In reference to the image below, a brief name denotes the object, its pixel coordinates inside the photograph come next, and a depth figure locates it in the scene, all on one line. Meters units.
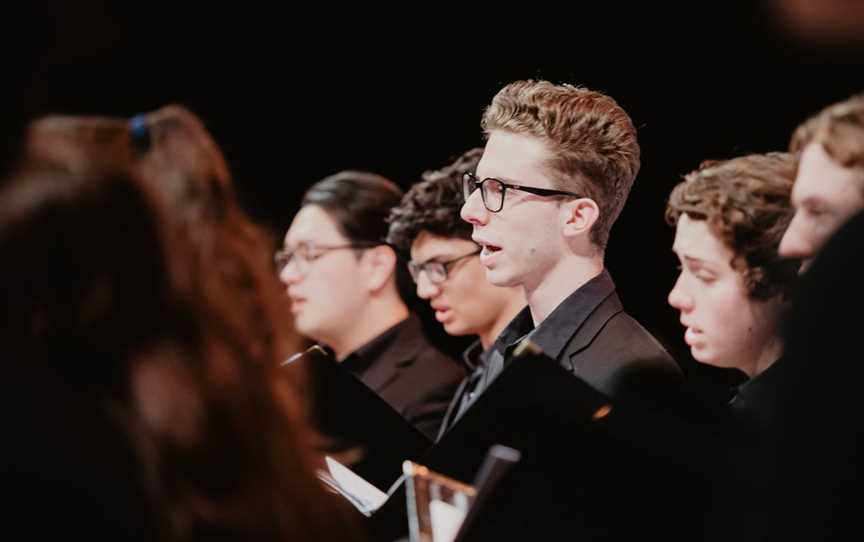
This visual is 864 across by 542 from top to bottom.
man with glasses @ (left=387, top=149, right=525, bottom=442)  8.11
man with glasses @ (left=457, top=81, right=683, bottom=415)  5.94
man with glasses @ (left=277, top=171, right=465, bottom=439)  9.18
